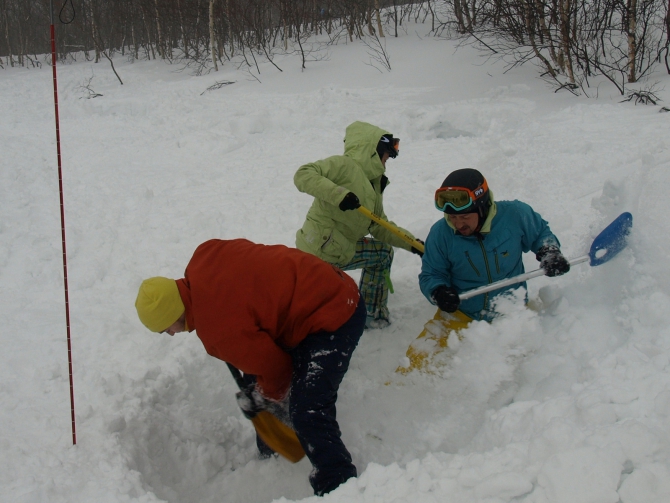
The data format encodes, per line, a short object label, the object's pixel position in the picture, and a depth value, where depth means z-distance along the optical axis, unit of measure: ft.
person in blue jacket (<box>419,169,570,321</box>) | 8.95
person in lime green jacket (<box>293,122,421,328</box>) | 10.26
